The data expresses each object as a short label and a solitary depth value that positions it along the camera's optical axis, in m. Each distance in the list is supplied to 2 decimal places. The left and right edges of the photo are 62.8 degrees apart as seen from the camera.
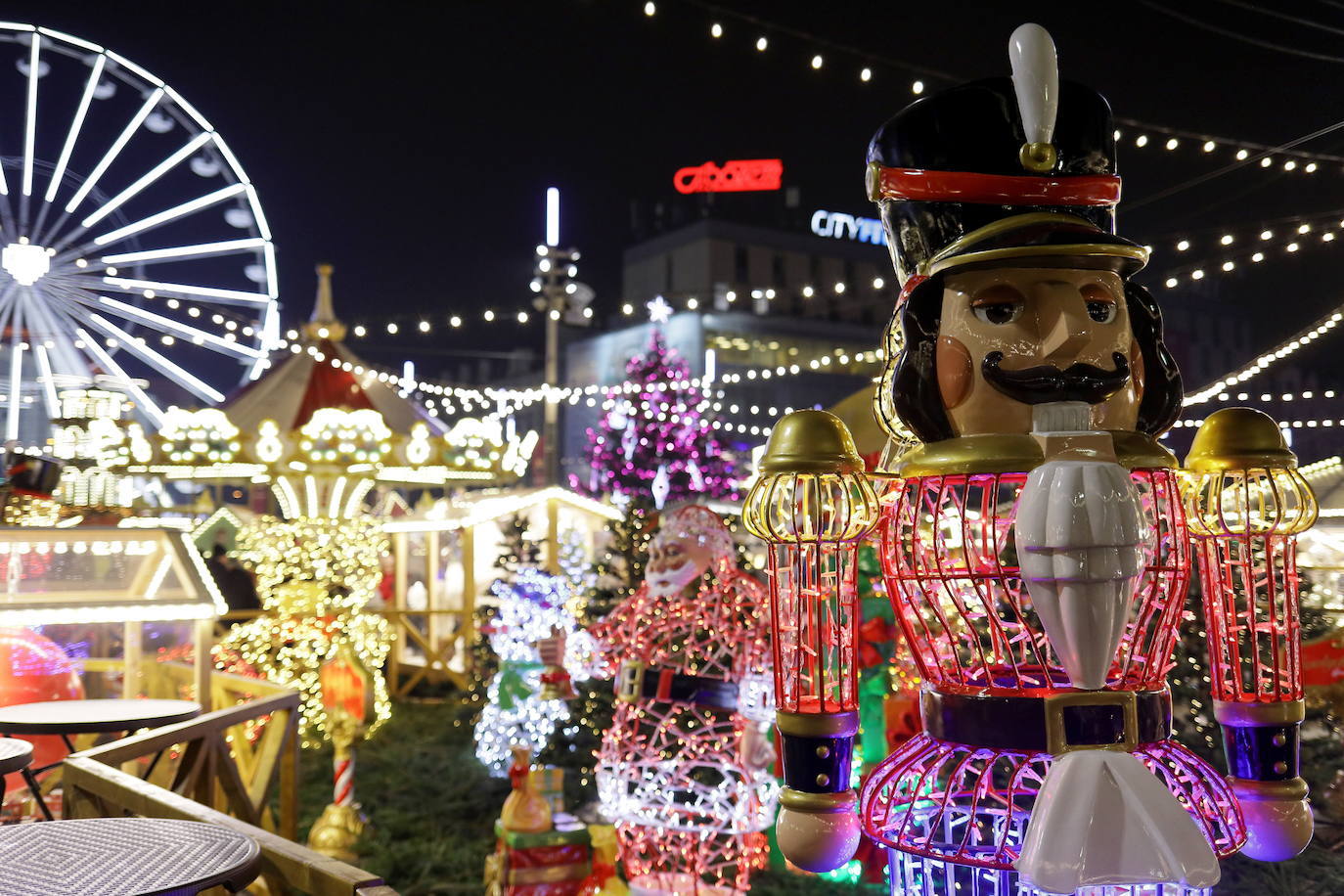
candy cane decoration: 6.29
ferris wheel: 12.45
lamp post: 14.62
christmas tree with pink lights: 12.40
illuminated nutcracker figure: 1.81
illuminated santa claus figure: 3.69
